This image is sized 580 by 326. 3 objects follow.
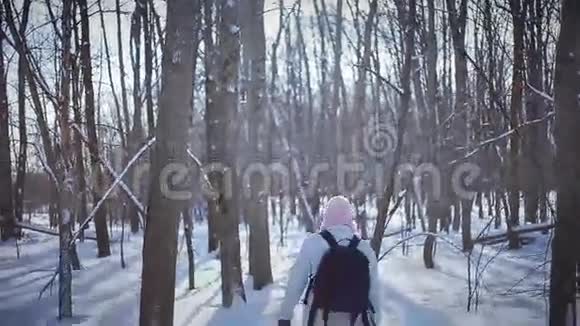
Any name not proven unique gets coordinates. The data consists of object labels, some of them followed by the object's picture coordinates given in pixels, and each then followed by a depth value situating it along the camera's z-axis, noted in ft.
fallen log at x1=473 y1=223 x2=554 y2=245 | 24.39
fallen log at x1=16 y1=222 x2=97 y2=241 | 34.65
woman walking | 15.28
